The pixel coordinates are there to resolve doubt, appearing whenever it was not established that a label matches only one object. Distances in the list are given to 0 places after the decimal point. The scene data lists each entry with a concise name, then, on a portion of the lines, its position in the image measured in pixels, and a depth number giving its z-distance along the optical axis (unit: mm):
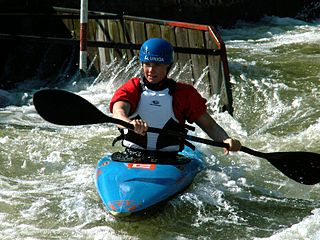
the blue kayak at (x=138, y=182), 9469
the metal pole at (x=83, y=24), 18203
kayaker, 10266
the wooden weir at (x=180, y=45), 15875
